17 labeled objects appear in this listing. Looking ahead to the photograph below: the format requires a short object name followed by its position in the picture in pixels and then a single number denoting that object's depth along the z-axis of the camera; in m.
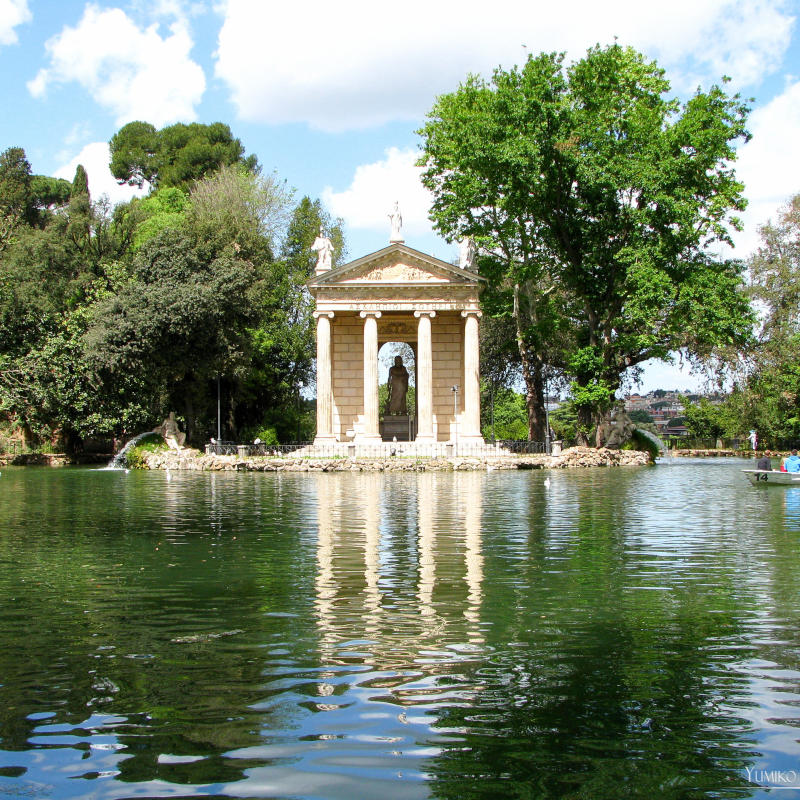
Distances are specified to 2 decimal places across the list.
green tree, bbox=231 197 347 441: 65.31
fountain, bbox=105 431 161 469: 54.51
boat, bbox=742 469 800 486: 30.80
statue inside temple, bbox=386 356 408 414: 61.88
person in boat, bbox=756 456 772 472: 30.99
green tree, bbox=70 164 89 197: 89.69
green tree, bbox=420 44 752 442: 45.84
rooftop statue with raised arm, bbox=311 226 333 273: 58.97
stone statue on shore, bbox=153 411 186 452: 55.00
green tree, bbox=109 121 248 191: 101.81
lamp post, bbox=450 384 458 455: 59.23
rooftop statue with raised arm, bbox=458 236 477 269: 57.88
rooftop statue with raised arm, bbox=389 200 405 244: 57.16
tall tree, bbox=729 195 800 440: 55.12
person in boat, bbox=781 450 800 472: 31.67
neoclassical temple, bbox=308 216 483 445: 56.22
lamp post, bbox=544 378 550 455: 53.30
